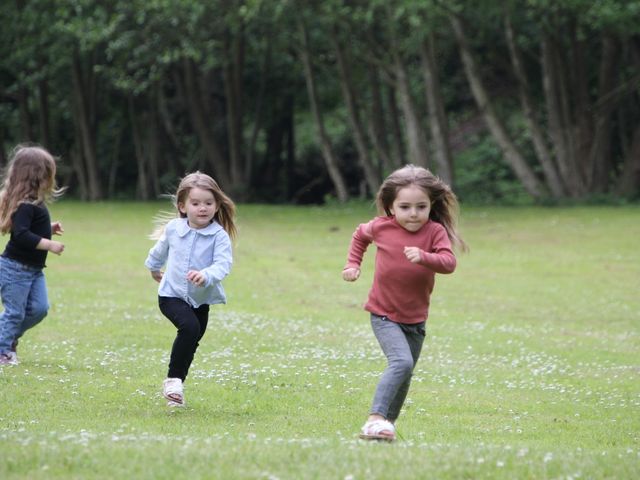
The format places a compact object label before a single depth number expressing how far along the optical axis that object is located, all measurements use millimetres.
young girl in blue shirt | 18875
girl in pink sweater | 16328
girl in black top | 22000
